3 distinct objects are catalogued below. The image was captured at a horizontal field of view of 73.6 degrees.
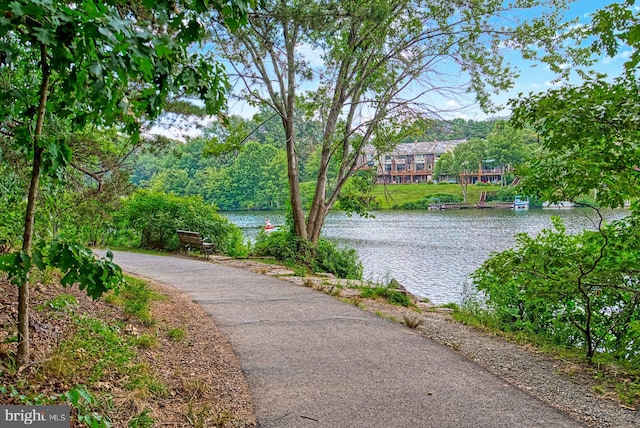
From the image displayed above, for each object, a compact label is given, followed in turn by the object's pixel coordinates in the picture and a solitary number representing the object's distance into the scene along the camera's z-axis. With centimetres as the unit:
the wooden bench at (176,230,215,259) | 1195
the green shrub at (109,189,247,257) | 1366
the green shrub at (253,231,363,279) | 1148
